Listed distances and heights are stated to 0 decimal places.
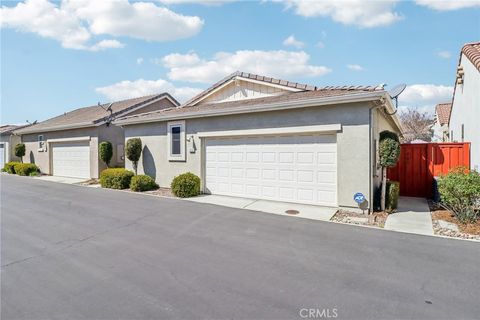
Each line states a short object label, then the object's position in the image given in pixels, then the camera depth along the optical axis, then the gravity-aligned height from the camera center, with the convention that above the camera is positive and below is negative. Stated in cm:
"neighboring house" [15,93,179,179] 1670 +119
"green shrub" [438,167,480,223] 685 -98
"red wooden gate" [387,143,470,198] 1054 -33
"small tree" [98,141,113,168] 1580 +27
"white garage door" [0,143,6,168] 2588 +9
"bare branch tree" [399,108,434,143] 3553 +390
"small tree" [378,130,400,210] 795 +5
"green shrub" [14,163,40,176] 1978 -94
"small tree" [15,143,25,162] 2231 +48
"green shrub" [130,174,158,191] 1221 -123
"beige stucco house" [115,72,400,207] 802 +53
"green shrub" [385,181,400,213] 818 -128
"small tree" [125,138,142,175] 1338 +32
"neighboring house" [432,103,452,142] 2281 +292
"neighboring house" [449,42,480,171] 962 +238
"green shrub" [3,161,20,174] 2175 -90
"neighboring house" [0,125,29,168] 2511 +100
